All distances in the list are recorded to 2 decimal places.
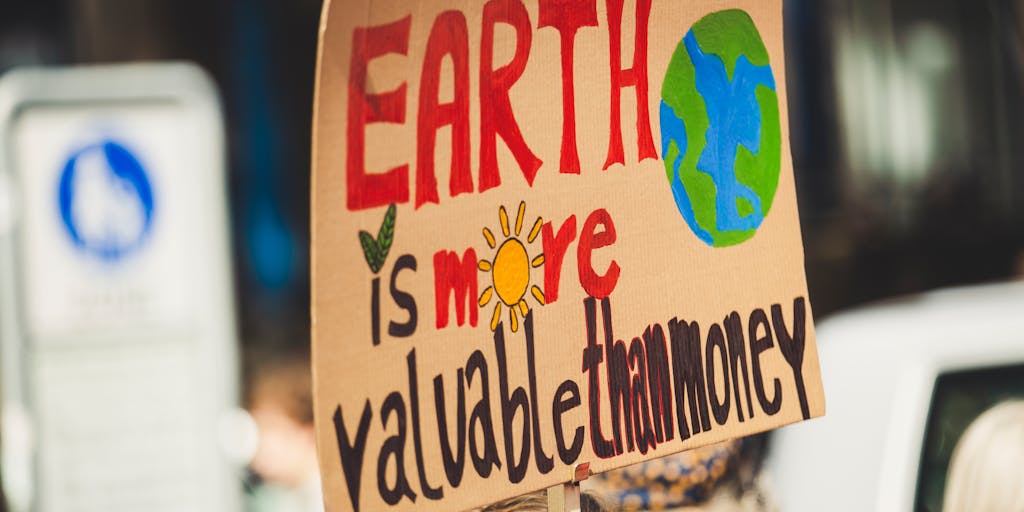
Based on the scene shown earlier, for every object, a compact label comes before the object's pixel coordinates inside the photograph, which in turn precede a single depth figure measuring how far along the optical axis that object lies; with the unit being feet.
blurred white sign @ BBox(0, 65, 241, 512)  38.49
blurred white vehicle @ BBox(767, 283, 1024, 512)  34.82
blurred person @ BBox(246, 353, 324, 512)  43.84
